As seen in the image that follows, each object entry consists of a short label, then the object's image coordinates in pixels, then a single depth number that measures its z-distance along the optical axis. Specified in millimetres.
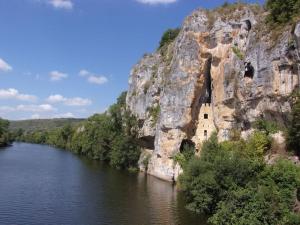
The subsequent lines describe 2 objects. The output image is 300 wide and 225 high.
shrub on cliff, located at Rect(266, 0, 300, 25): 40062
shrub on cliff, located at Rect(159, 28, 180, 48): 78875
